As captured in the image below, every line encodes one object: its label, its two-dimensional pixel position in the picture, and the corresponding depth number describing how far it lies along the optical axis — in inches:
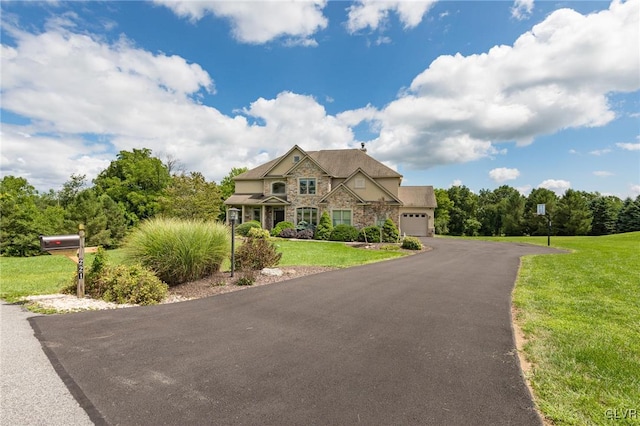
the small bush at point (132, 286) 260.2
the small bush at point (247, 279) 323.3
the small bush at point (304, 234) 971.6
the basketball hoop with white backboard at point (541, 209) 959.5
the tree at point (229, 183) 1858.3
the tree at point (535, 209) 1675.7
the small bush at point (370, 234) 905.7
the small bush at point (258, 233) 513.0
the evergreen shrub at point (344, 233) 930.1
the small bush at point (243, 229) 943.7
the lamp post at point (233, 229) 351.3
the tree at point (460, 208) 2076.8
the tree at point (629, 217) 1581.0
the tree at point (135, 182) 1279.5
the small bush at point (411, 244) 751.7
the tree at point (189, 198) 992.2
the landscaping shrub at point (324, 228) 952.3
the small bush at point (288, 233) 991.8
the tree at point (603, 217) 1665.8
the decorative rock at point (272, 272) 369.1
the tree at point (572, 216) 1581.0
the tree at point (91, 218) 769.6
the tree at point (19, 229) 732.0
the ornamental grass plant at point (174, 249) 310.7
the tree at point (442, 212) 1969.6
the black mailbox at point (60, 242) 264.5
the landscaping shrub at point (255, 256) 383.2
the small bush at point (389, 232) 906.1
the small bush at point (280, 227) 1018.9
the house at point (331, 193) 1014.4
